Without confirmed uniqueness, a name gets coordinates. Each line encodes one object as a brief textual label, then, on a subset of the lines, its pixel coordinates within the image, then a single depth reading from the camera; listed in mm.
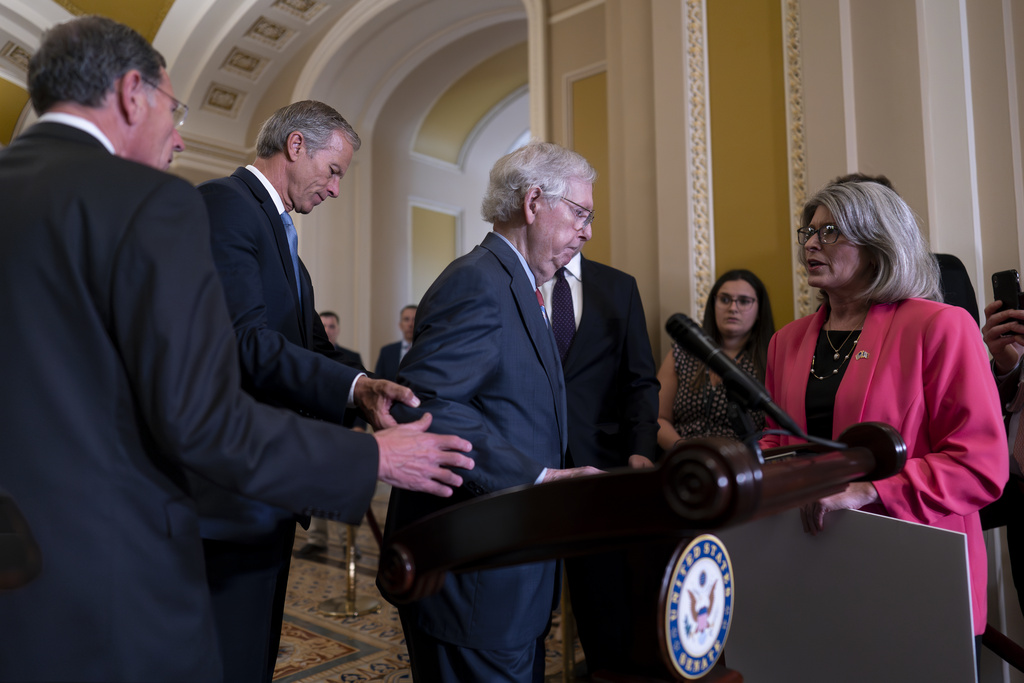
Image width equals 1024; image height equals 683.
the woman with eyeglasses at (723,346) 3307
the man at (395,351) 6473
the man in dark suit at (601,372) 2803
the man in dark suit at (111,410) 1034
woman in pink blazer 1616
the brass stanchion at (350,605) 4078
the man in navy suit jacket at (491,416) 1446
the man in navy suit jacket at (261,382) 1670
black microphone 1039
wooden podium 849
